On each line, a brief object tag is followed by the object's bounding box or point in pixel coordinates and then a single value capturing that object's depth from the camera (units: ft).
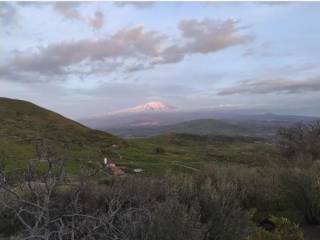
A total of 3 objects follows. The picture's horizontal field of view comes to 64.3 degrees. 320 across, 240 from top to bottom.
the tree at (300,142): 56.73
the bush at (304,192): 22.60
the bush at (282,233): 13.06
